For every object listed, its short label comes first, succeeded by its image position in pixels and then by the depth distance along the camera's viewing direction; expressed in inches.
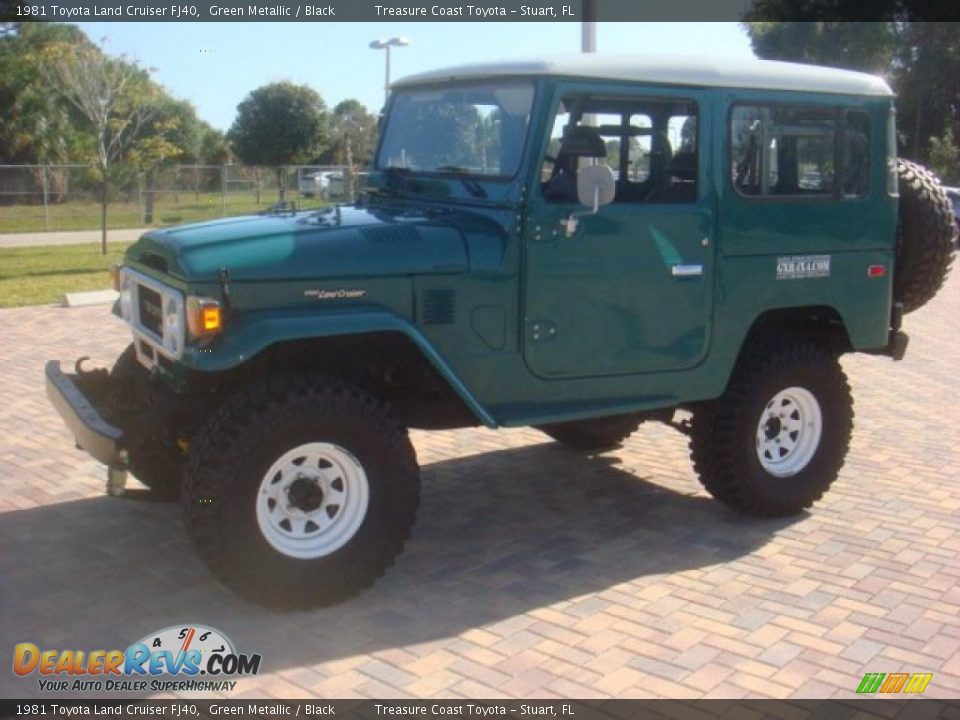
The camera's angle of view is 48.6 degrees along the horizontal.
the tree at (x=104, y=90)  832.9
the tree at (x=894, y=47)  1488.7
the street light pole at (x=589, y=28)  398.0
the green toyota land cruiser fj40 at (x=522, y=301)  171.2
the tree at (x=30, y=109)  1203.9
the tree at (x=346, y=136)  1455.0
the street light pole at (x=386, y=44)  811.3
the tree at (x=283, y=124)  1386.0
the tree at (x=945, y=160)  1354.5
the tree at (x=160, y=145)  926.4
